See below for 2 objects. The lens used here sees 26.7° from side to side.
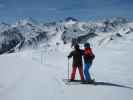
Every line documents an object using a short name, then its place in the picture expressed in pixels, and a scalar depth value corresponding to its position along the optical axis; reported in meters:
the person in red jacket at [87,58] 11.59
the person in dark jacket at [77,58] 11.73
